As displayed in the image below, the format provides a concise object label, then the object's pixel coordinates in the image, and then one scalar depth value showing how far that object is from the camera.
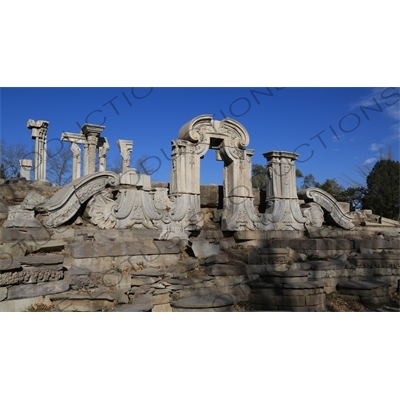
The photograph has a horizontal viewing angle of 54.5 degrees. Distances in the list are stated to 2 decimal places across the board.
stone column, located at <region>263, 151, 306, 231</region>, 10.31
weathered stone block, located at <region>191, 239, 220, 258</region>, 7.98
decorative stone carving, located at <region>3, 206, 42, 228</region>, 7.05
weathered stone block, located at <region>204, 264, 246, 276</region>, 7.30
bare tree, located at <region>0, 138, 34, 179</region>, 23.13
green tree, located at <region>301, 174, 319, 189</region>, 28.79
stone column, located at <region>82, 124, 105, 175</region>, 15.53
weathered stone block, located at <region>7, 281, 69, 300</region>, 5.43
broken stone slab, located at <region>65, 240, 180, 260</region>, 6.72
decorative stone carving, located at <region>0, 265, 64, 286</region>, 5.43
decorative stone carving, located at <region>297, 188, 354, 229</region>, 10.86
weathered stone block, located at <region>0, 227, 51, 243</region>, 6.47
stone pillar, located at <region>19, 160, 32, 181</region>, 16.08
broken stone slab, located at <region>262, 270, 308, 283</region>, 7.33
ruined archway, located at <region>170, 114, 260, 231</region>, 9.18
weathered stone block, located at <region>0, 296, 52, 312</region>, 5.31
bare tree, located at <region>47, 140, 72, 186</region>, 25.61
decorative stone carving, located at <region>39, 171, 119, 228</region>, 7.57
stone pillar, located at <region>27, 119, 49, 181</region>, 16.02
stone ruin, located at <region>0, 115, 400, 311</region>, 6.14
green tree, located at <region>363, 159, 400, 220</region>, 19.52
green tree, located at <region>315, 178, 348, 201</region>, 22.86
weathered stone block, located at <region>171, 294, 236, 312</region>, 6.23
